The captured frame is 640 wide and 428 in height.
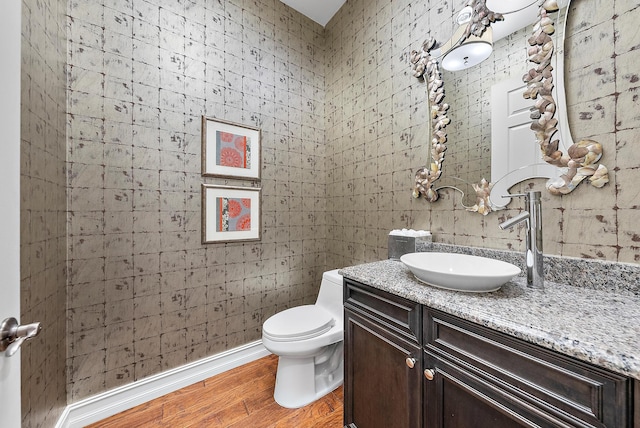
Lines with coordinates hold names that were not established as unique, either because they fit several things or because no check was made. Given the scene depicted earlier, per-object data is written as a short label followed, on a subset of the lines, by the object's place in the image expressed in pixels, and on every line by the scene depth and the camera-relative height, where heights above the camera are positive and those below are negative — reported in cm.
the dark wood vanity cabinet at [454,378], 55 -47
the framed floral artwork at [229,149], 178 +51
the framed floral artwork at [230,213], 179 +3
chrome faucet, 95 -8
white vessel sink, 86 -22
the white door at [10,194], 49 +5
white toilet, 146 -80
